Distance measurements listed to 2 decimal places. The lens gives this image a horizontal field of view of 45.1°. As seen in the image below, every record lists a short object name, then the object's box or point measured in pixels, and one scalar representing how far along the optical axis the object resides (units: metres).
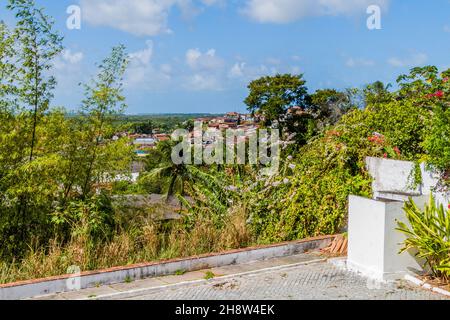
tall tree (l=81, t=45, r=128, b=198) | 9.91
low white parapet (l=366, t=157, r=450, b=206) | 7.92
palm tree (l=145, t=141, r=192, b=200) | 29.38
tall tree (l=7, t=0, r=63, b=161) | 8.98
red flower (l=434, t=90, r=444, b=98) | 10.01
